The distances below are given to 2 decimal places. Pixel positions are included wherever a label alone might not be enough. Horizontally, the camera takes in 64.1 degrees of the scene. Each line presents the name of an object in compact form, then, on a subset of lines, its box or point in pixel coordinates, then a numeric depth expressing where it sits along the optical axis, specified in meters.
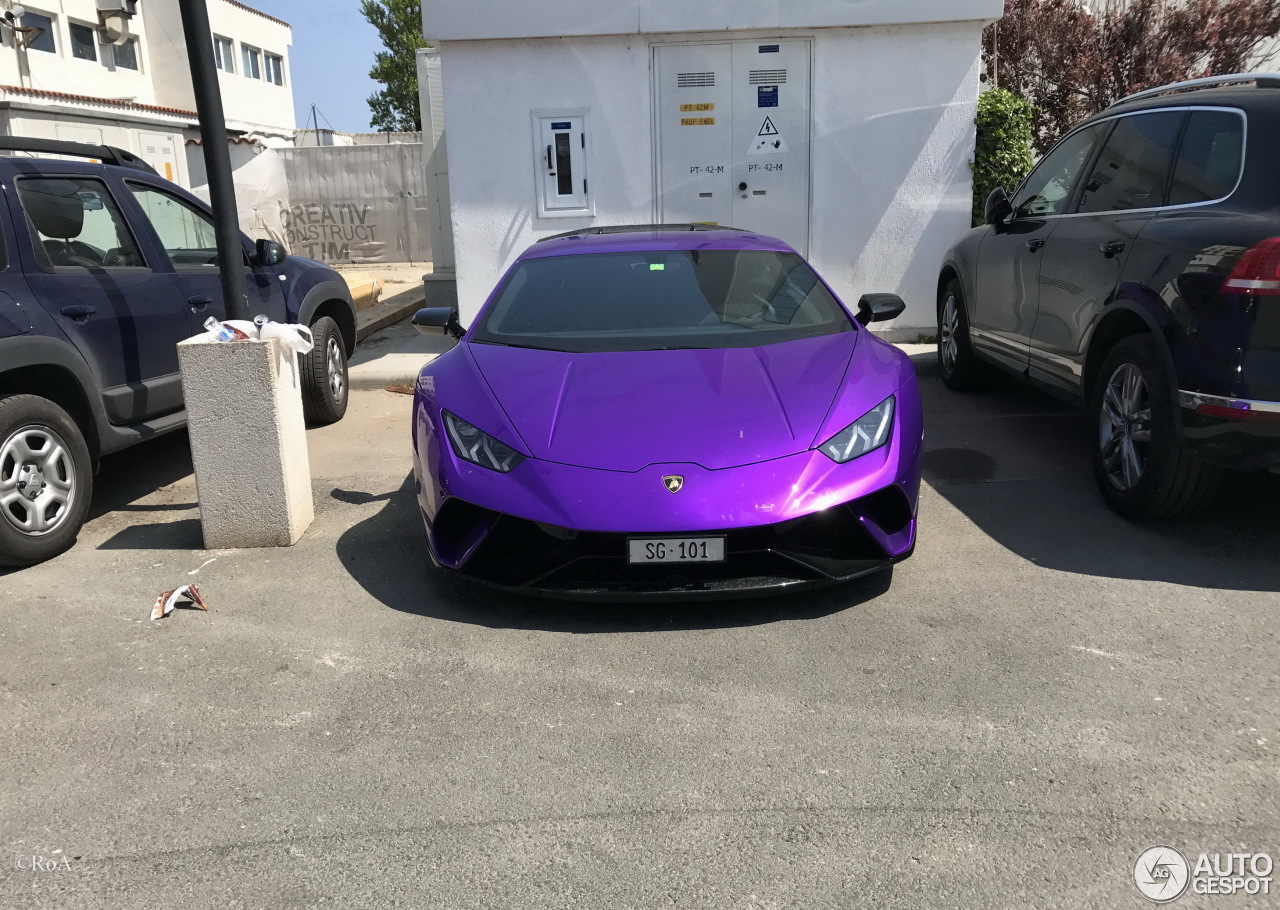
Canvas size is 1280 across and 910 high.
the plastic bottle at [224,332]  4.64
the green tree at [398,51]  38.53
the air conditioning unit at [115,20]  30.12
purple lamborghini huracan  3.61
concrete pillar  4.60
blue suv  4.53
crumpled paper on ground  4.06
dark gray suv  3.94
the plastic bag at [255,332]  4.65
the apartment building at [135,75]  23.30
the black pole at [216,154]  4.94
